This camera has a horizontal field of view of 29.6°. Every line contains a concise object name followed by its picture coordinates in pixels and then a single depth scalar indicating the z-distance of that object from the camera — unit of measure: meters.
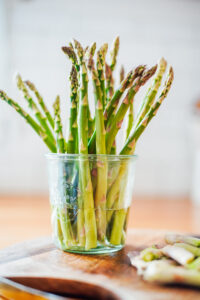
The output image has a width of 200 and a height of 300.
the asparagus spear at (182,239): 0.69
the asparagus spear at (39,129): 0.71
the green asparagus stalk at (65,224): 0.66
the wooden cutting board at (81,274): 0.49
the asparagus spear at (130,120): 0.76
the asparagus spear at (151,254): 0.59
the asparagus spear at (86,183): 0.65
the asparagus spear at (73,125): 0.68
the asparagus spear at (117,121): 0.69
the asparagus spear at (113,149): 0.71
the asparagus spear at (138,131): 0.69
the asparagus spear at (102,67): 0.70
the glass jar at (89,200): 0.65
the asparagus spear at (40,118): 0.73
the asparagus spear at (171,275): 0.50
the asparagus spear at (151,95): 0.72
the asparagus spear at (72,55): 0.70
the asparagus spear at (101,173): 0.66
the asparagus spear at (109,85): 0.75
